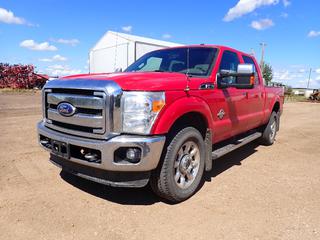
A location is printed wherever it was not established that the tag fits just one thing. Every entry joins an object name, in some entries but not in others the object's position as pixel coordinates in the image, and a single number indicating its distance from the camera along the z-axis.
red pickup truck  3.19
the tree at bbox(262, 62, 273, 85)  56.36
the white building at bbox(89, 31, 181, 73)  17.16
